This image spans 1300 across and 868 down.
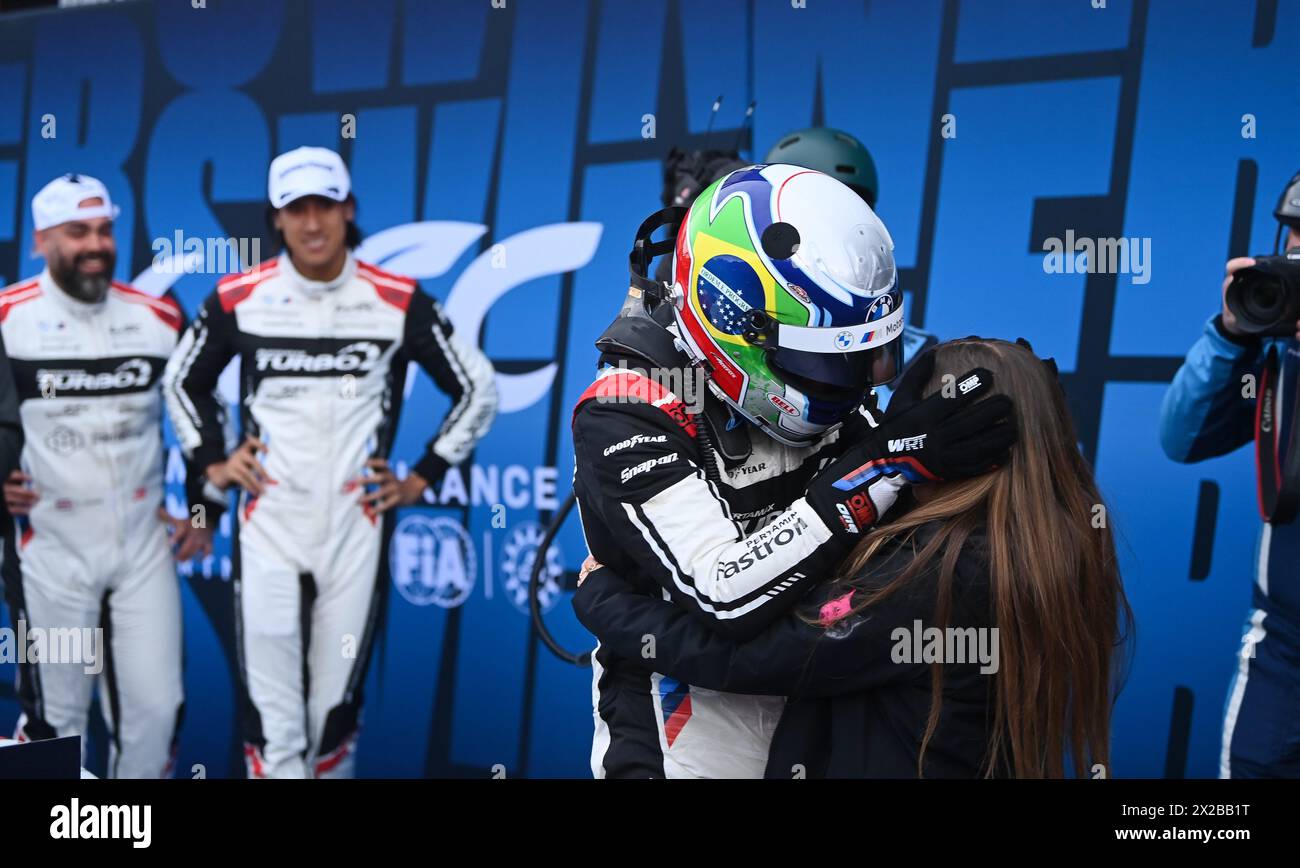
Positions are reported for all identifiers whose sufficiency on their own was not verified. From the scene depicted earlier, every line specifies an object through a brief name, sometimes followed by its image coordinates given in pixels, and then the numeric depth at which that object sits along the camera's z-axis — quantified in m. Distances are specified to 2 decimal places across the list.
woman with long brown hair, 1.60
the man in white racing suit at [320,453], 4.16
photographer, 2.51
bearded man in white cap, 4.38
